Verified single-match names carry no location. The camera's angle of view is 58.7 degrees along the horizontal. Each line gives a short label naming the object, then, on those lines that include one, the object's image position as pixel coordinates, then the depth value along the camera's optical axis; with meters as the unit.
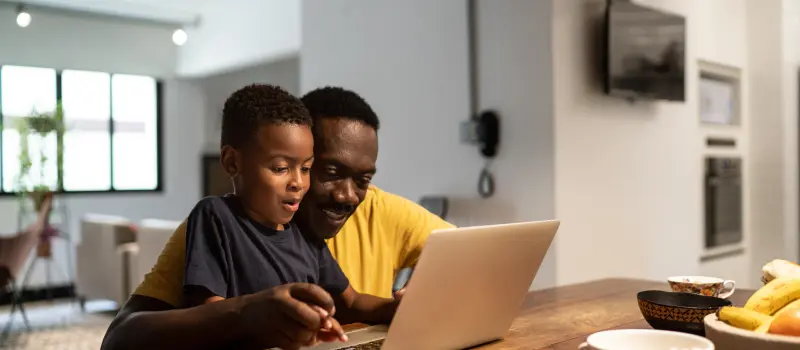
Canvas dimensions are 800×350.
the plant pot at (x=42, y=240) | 6.14
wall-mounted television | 3.28
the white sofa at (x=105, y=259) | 5.34
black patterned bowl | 1.14
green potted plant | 6.40
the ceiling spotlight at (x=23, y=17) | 6.49
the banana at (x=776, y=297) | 1.08
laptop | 0.95
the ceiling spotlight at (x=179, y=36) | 7.25
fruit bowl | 0.89
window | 6.75
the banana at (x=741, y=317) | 0.97
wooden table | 1.24
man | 0.87
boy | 1.02
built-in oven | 4.25
